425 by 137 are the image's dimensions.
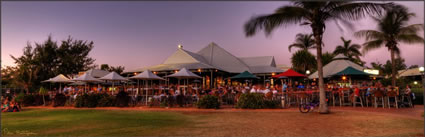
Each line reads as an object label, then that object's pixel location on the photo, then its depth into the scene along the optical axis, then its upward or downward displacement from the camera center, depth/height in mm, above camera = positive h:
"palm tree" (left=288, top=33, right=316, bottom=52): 36531 +4899
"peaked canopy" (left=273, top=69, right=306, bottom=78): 17516 +212
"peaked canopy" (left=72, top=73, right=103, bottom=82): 17859 +72
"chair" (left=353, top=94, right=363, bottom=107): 14219 -1322
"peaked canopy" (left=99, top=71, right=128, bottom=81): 17672 +122
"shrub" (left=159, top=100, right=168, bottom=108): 15718 -1545
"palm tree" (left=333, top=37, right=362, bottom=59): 37000 +3911
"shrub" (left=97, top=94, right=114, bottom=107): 16625 -1467
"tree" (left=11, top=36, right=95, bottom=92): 30828 +2579
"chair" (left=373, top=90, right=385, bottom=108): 13164 -942
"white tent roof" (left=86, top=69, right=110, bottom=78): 26125 +627
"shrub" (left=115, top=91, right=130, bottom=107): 16328 -1276
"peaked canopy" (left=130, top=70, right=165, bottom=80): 17062 +165
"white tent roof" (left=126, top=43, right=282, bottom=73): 26516 +1847
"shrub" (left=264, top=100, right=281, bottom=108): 13852 -1414
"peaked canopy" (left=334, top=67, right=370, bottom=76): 16134 +281
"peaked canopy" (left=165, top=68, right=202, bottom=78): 17269 +244
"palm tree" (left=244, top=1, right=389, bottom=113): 10859 +2612
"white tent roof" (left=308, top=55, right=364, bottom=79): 21561 +857
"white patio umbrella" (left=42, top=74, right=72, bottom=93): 19359 +19
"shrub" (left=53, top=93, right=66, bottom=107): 17894 -1420
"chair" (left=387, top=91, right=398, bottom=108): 12906 -1000
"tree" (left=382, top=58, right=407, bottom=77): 42688 +1790
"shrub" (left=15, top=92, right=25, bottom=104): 18797 -1333
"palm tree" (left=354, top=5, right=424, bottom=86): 16906 +2833
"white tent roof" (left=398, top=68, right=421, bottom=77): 23728 +303
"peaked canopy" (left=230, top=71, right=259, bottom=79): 20344 +124
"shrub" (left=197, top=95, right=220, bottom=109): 14172 -1314
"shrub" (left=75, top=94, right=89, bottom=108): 16688 -1401
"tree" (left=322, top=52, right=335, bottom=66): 33044 +2533
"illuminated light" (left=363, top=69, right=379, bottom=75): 19600 +404
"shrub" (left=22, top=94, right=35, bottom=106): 18805 -1476
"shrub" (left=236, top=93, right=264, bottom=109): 13742 -1244
